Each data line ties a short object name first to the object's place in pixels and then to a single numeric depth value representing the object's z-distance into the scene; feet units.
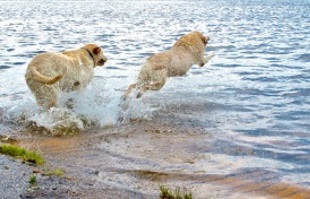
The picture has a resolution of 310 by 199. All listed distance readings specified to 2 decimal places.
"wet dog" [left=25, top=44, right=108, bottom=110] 29.01
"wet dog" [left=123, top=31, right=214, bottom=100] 35.60
